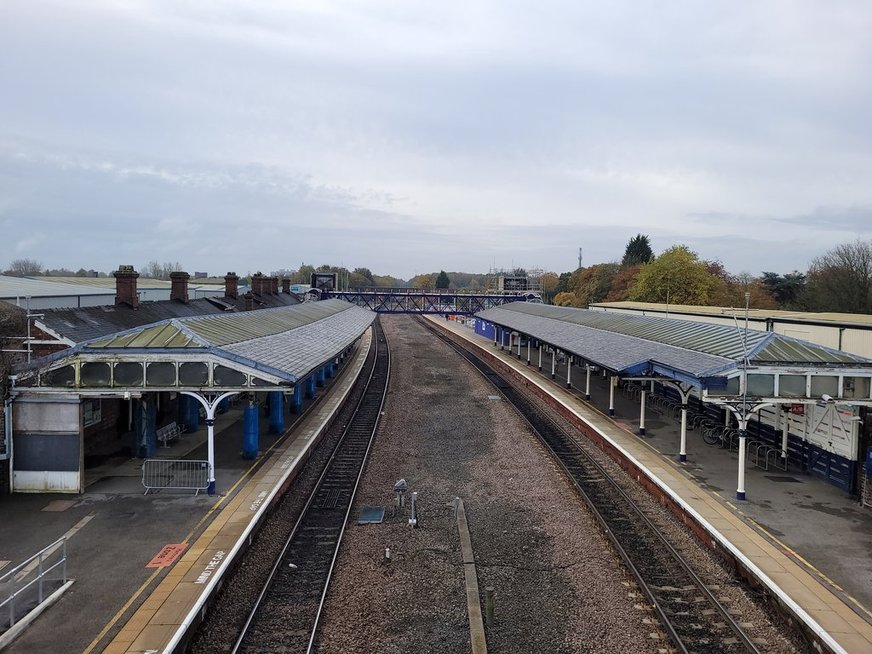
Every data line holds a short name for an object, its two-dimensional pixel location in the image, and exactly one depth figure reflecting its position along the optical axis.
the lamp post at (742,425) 15.11
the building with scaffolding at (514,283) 103.50
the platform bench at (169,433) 19.59
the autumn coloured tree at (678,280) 61.00
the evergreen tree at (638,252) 100.56
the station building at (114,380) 14.88
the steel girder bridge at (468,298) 76.75
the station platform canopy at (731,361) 15.44
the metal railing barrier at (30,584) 9.38
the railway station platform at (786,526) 9.98
